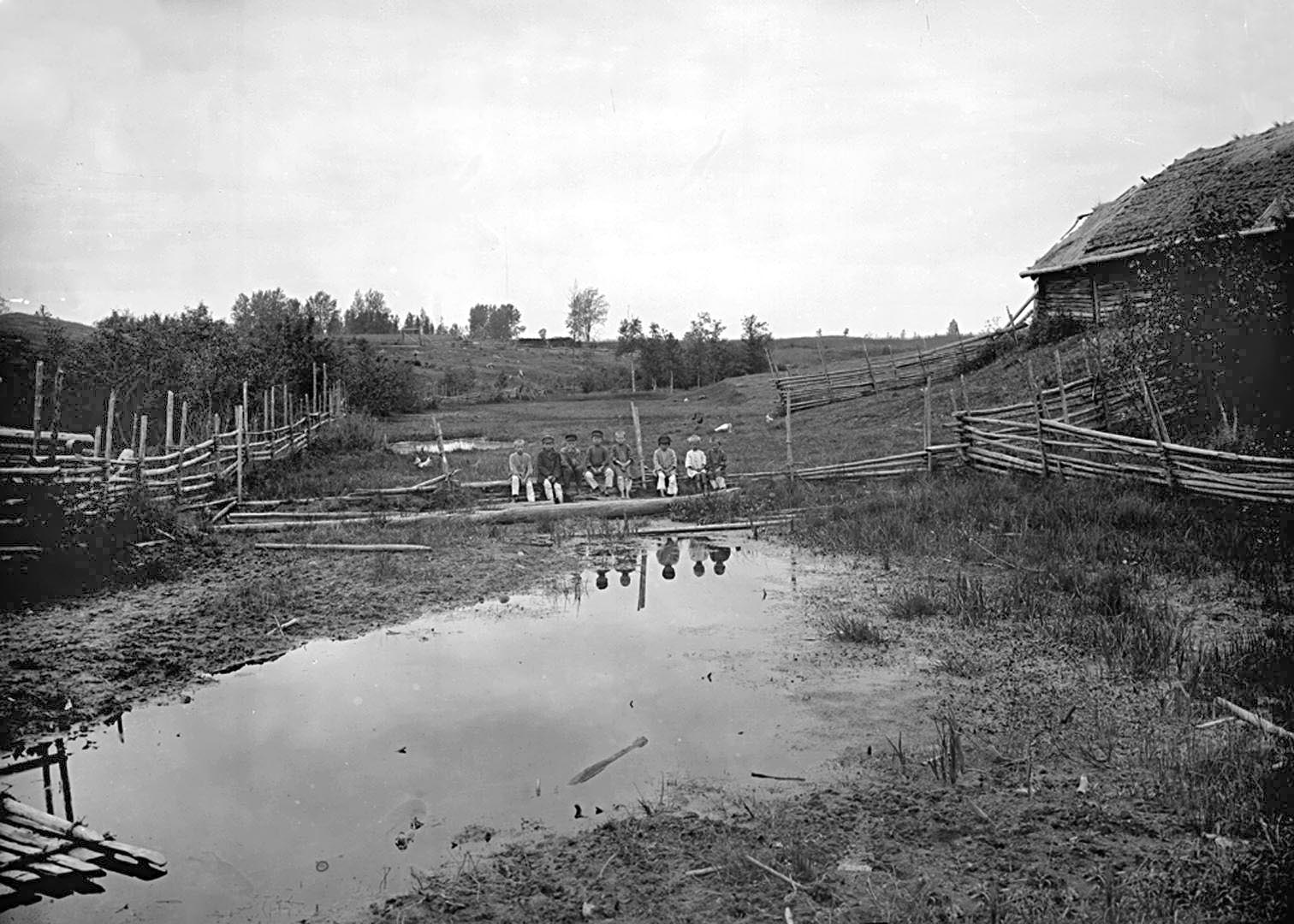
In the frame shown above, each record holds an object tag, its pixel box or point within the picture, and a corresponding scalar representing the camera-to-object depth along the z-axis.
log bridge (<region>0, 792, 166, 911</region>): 3.44
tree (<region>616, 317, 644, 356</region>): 51.46
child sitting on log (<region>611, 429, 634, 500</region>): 13.30
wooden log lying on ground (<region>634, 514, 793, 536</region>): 11.16
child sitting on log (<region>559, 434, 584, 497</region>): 13.66
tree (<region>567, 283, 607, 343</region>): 81.75
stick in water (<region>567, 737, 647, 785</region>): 4.33
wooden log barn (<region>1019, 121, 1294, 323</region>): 14.92
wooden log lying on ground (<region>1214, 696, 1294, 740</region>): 4.26
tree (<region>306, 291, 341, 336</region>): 69.94
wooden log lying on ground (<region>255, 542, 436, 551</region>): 9.61
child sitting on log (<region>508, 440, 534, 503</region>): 13.03
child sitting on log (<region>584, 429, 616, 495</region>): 13.86
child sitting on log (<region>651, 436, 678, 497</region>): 13.42
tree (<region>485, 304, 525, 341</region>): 97.21
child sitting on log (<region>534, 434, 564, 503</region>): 13.16
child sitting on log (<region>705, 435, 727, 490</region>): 13.41
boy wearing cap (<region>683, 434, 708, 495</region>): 13.55
